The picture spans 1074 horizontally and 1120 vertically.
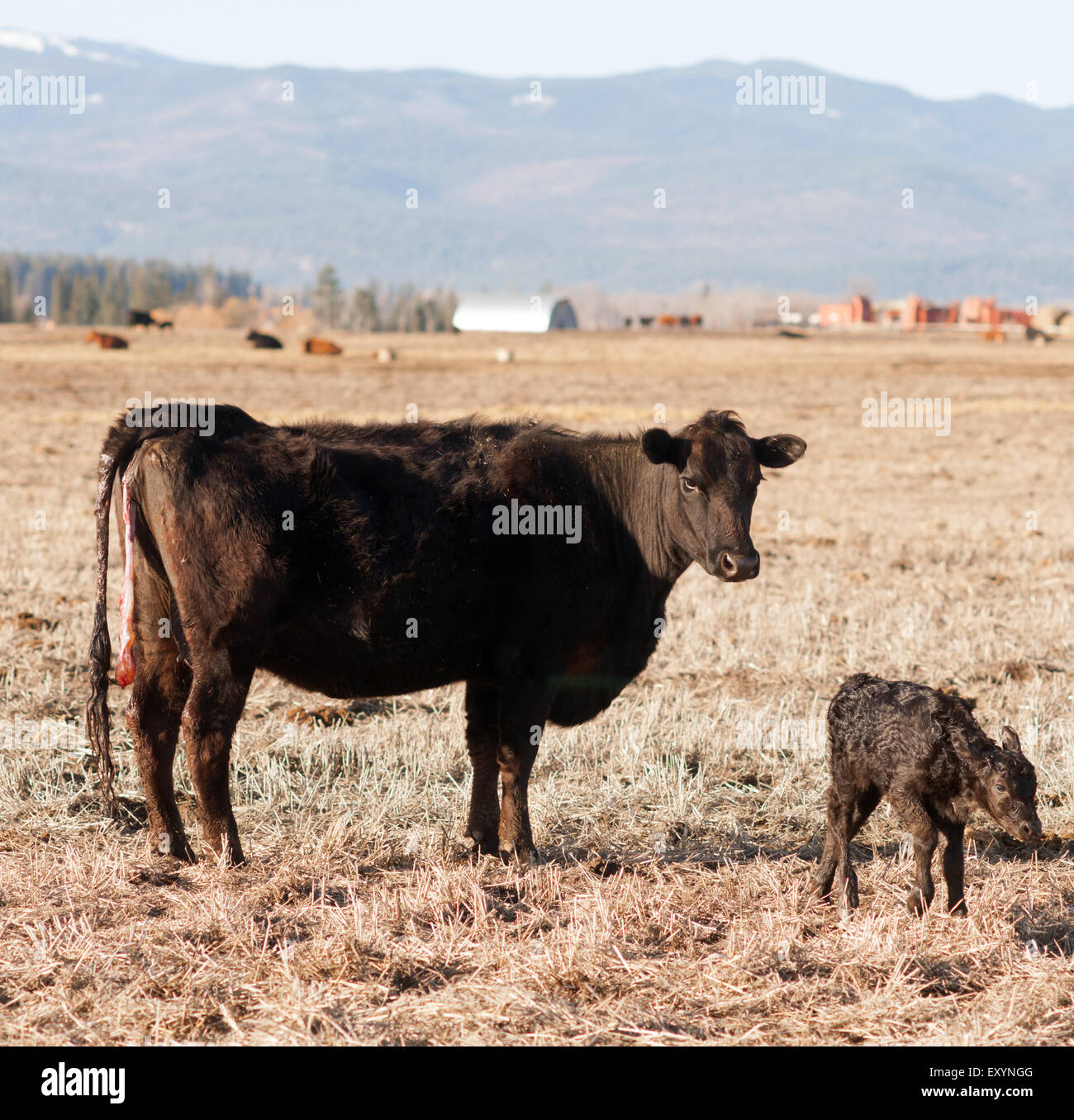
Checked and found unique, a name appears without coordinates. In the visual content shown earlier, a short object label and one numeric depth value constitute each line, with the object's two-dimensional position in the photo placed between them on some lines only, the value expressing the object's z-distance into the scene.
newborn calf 5.13
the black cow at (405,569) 6.01
